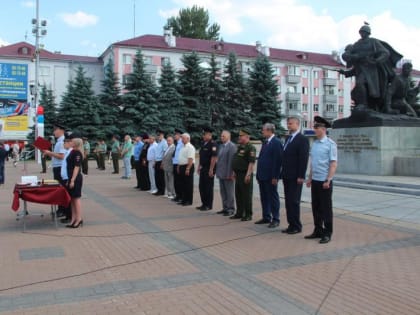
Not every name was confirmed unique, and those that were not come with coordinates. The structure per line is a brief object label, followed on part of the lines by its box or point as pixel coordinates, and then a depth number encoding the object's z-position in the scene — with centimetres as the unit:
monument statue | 1664
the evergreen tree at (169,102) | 3828
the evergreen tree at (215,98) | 4053
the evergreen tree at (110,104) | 3822
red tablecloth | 746
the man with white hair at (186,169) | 1065
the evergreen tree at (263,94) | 4175
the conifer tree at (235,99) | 4106
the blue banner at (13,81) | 3738
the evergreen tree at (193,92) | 3950
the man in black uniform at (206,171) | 998
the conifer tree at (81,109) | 3756
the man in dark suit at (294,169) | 728
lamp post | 3002
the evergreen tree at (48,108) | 3884
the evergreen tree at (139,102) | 3769
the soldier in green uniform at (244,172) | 857
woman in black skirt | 788
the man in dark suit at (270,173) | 796
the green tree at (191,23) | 6938
